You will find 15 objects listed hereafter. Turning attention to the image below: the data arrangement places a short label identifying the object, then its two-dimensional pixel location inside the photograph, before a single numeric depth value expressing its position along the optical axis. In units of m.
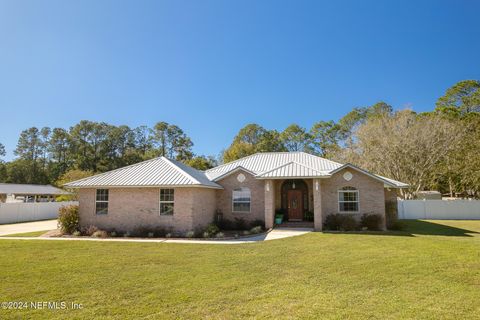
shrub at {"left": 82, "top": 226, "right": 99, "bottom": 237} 17.02
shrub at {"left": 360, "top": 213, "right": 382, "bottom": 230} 17.98
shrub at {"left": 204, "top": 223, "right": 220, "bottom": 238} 16.35
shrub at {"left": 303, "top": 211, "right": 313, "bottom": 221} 20.70
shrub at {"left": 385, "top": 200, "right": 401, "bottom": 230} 19.30
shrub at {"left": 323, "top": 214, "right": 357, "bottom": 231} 17.42
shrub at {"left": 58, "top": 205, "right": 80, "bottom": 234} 17.64
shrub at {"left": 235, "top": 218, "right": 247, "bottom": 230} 19.38
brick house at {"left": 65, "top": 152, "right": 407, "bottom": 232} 17.20
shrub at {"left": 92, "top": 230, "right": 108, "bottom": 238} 16.46
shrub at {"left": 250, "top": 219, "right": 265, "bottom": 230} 19.09
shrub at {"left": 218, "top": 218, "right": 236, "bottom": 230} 19.70
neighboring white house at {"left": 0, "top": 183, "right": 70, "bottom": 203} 43.22
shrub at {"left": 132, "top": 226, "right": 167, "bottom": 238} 16.58
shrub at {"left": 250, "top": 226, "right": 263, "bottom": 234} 17.30
